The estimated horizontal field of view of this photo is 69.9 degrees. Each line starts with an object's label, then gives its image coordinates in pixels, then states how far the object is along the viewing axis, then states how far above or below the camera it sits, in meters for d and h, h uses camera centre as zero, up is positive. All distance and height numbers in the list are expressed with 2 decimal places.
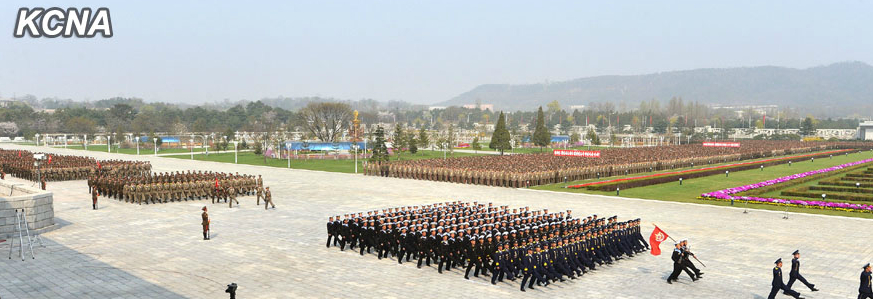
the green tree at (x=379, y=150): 52.26 -2.16
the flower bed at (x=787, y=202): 25.47 -3.16
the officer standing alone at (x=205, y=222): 19.39 -3.08
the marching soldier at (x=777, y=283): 13.12 -3.25
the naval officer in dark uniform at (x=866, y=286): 12.60 -3.17
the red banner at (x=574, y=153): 46.49 -2.15
